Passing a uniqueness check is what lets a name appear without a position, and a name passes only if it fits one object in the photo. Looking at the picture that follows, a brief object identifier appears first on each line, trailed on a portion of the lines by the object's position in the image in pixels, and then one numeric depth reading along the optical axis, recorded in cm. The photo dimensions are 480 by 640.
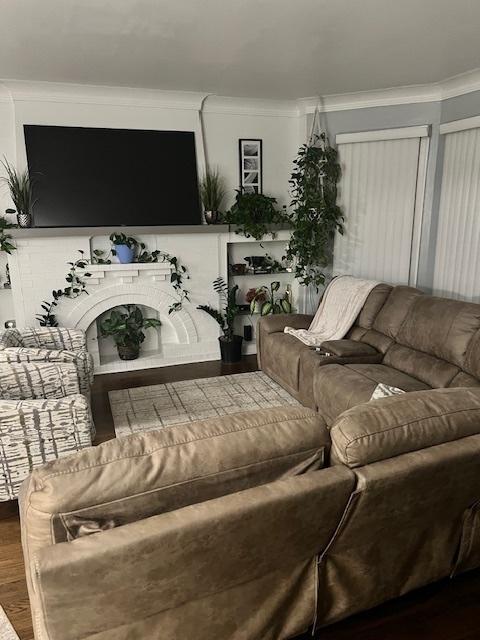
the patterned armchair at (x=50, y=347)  288
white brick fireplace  413
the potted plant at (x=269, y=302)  476
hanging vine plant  446
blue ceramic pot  430
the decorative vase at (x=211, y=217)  453
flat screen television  409
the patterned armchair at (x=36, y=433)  208
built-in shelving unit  493
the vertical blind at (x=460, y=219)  384
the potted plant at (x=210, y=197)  451
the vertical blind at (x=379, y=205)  434
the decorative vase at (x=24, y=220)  400
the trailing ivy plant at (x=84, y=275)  421
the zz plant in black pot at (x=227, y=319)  463
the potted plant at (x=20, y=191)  396
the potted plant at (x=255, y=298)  477
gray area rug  342
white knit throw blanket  382
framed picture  471
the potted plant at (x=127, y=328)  446
